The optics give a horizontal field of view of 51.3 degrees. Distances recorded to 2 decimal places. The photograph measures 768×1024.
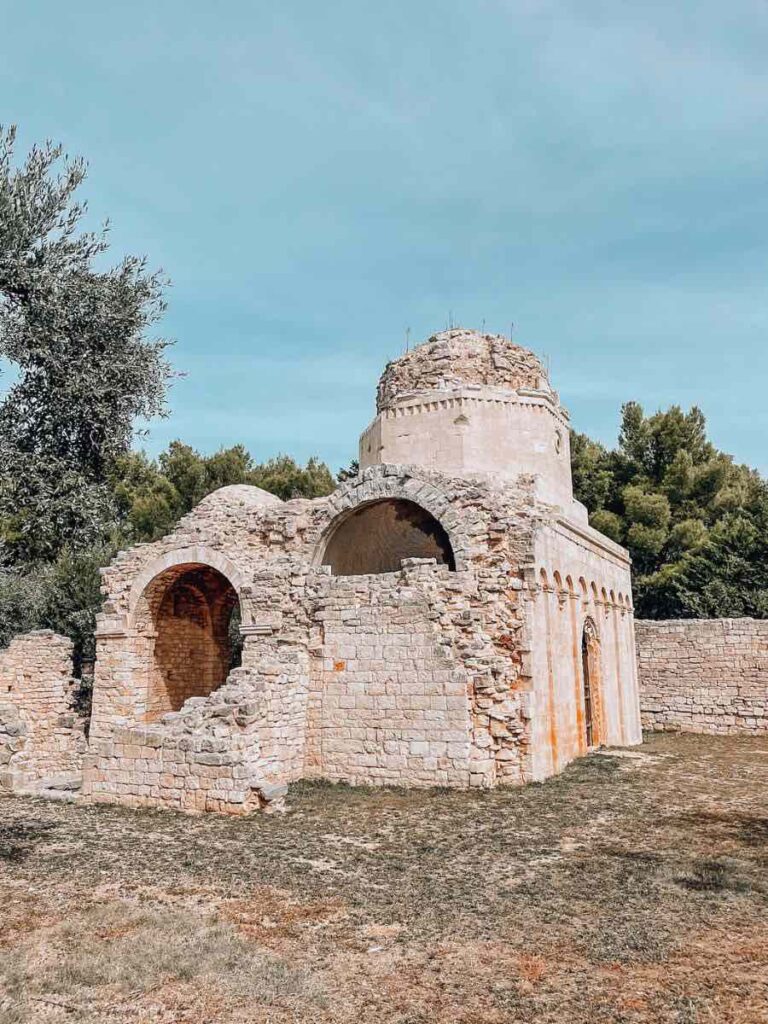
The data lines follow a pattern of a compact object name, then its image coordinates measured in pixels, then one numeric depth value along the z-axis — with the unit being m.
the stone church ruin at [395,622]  11.38
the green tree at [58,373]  7.86
